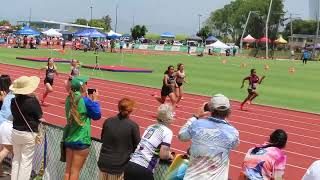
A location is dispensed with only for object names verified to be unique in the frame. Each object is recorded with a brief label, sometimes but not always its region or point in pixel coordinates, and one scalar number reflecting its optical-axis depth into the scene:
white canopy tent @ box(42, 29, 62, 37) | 74.93
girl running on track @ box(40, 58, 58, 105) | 18.87
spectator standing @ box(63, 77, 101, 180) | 7.21
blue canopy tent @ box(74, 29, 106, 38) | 61.50
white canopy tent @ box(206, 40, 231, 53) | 80.69
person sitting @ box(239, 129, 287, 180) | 5.27
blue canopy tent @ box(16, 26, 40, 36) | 67.88
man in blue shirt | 5.44
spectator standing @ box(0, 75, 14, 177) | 8.34
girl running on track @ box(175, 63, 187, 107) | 19.37
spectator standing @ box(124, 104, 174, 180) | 6.00
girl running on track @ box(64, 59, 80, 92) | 17.84
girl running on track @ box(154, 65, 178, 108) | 17.97
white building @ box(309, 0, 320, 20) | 87.66
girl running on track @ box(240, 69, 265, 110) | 20.45
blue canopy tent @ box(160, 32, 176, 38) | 125.69
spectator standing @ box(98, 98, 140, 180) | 6.48
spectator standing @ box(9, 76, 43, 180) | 7.60
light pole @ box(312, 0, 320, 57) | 80.88
